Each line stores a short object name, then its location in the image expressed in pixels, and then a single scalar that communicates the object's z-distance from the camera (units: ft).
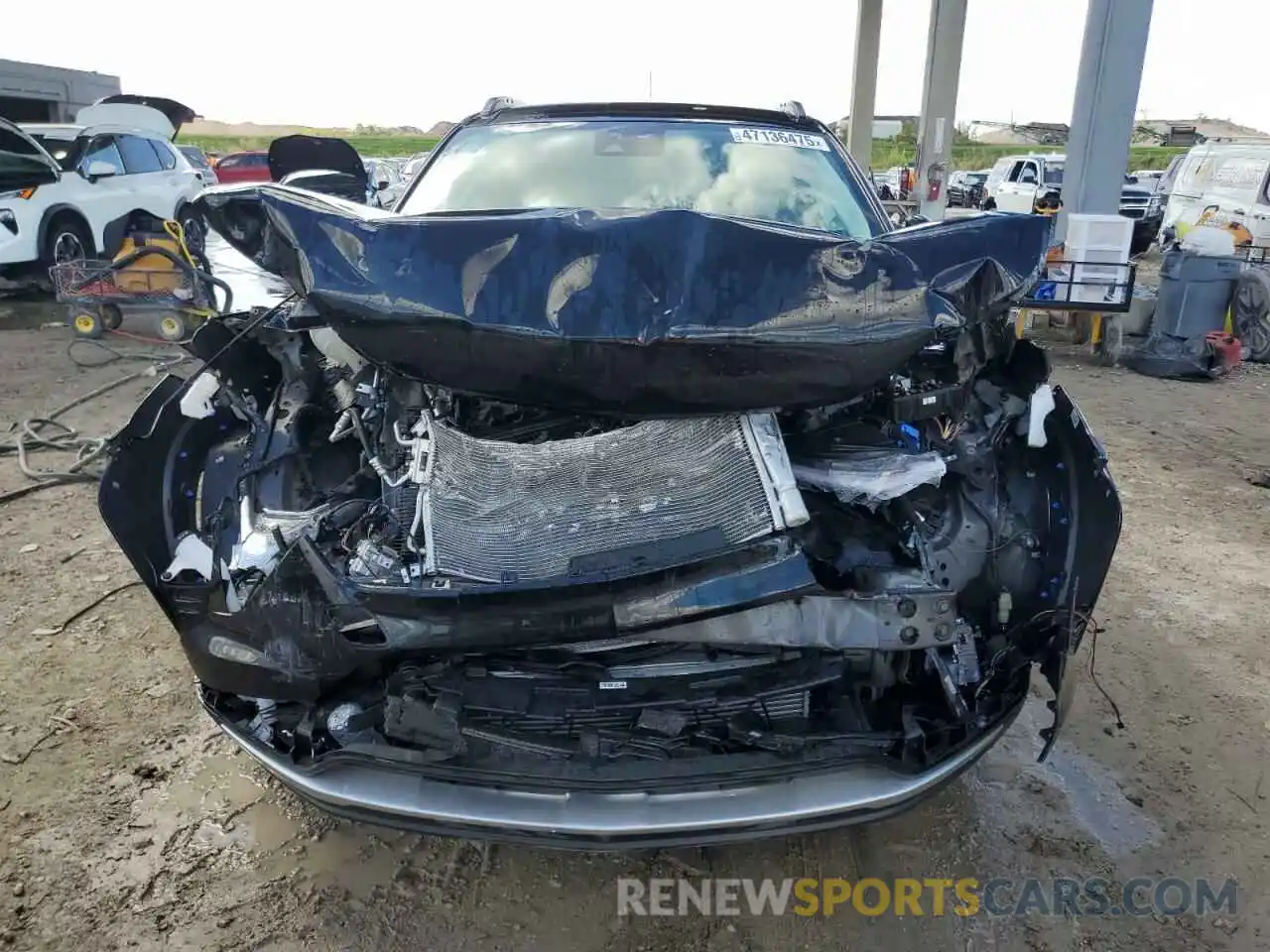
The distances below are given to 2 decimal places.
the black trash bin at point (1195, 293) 28.32
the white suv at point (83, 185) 31.58
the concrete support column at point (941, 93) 56.39
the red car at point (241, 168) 63.57
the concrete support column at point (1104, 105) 29.45
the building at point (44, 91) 54.95
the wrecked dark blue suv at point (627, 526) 6.69
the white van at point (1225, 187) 40.14
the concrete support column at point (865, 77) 63.52
